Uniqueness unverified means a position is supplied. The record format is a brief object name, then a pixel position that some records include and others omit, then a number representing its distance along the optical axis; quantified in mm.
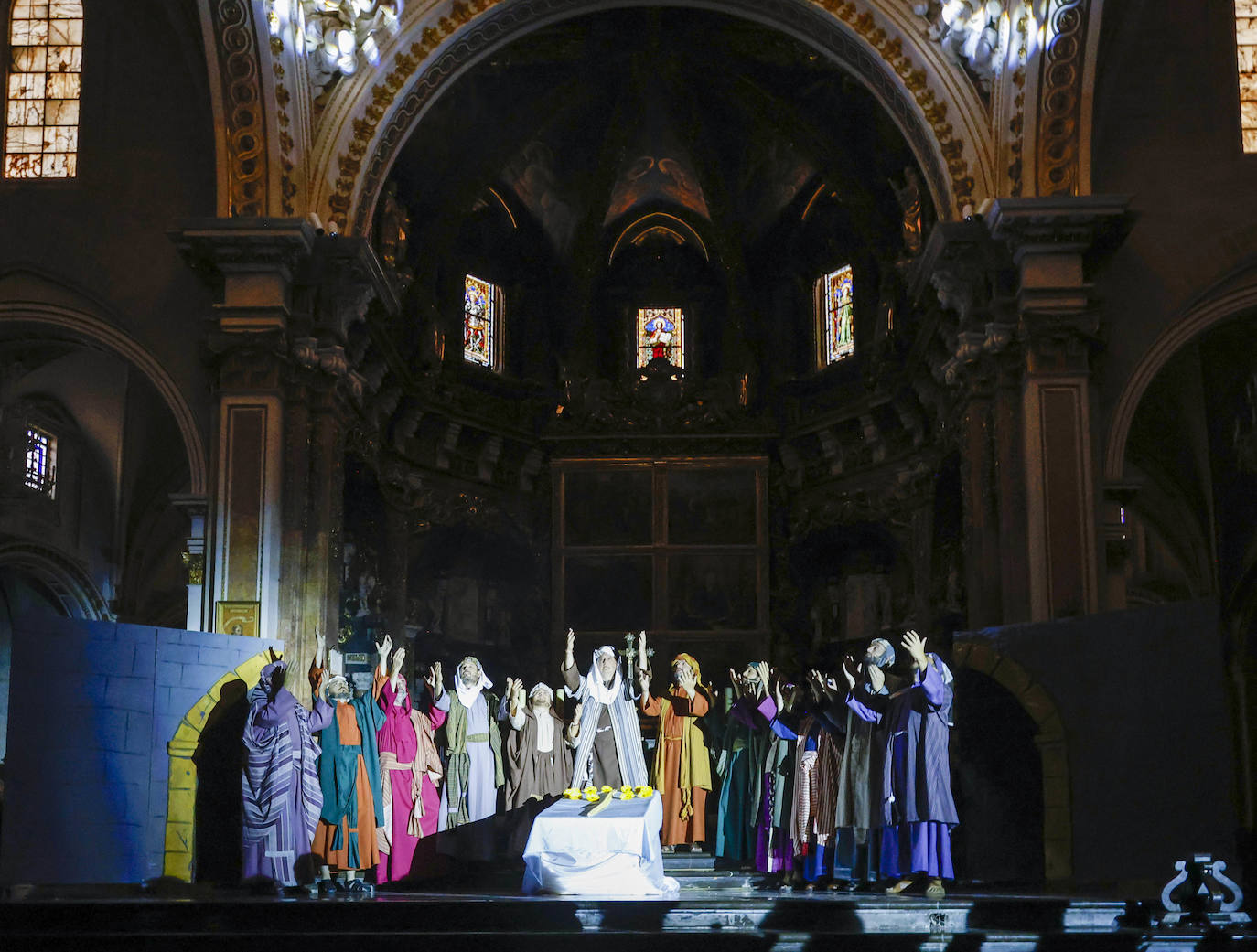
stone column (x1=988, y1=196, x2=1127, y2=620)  14742
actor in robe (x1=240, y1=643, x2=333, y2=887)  11430
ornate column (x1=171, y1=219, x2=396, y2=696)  15180
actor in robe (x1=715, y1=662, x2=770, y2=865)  13305
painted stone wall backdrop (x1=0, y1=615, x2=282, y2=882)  11867
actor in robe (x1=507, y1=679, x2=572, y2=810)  13672
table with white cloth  11250
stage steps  9609
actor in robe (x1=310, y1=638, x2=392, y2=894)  12055
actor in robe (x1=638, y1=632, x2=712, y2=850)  14094
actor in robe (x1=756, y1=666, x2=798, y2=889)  12789
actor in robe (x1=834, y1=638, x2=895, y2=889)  11648
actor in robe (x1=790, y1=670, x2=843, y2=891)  12242
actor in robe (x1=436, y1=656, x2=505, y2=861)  13367
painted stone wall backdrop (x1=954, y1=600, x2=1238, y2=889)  11516
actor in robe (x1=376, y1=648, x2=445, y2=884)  12656
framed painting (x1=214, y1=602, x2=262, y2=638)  14891
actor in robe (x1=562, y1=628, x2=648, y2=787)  13461
